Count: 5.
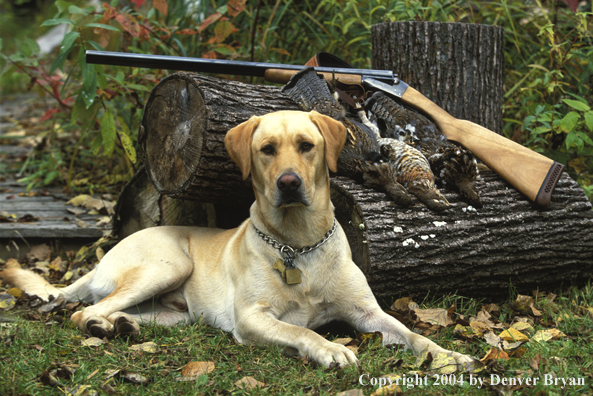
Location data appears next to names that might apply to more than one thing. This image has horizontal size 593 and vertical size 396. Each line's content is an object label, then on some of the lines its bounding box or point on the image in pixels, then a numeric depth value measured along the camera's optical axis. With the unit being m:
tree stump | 4.80
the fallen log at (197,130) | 3.55
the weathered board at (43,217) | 4.95
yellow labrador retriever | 2.90
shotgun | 3.87
